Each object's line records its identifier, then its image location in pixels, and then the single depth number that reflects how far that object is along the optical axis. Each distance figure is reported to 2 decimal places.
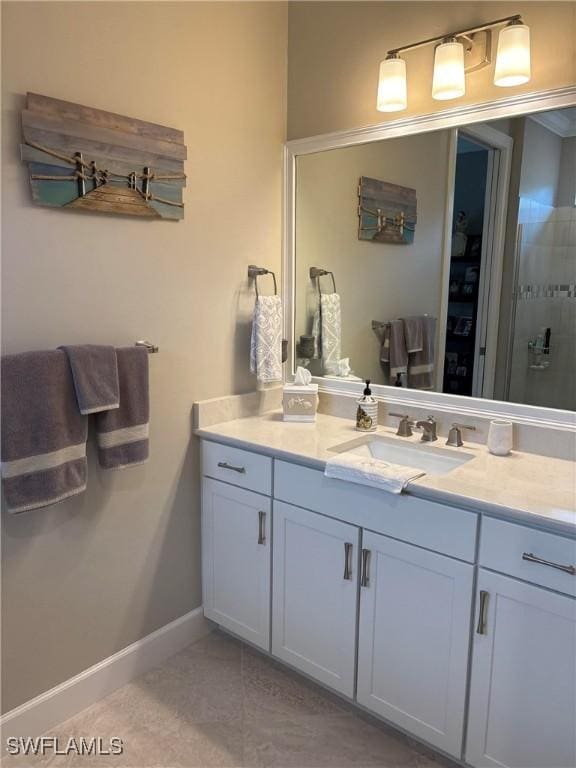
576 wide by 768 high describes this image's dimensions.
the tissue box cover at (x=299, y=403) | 2.26
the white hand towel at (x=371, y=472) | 1.59
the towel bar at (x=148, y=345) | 1.90
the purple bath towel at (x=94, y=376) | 1.65
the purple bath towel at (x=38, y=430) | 1.55
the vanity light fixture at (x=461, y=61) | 1.66
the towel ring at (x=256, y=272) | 2.29
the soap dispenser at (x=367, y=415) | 2.13
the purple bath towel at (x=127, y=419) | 1.78
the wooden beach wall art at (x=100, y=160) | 1.59
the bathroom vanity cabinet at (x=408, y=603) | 1.40
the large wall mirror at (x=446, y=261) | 1.77
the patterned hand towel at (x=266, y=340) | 2.24
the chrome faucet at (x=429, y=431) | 1.99
